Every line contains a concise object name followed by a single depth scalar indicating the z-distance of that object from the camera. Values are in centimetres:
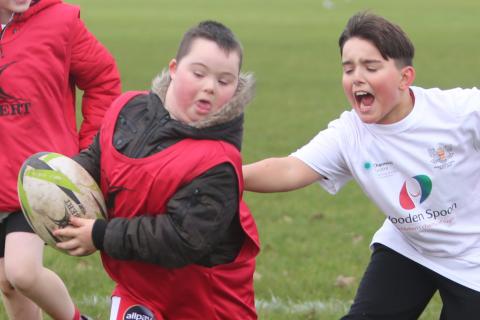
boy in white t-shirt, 958
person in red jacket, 1054
